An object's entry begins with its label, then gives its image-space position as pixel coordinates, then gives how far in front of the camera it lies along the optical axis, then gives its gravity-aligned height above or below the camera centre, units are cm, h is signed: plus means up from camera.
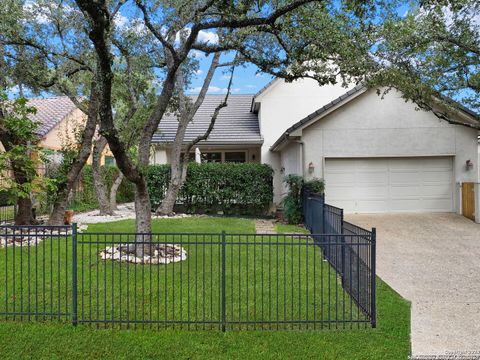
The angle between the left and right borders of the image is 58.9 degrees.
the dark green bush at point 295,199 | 1484 -62
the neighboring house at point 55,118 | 2189 +368
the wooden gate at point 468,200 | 1470 -71
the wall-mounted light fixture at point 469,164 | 1560 +58
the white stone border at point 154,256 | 866 -155
